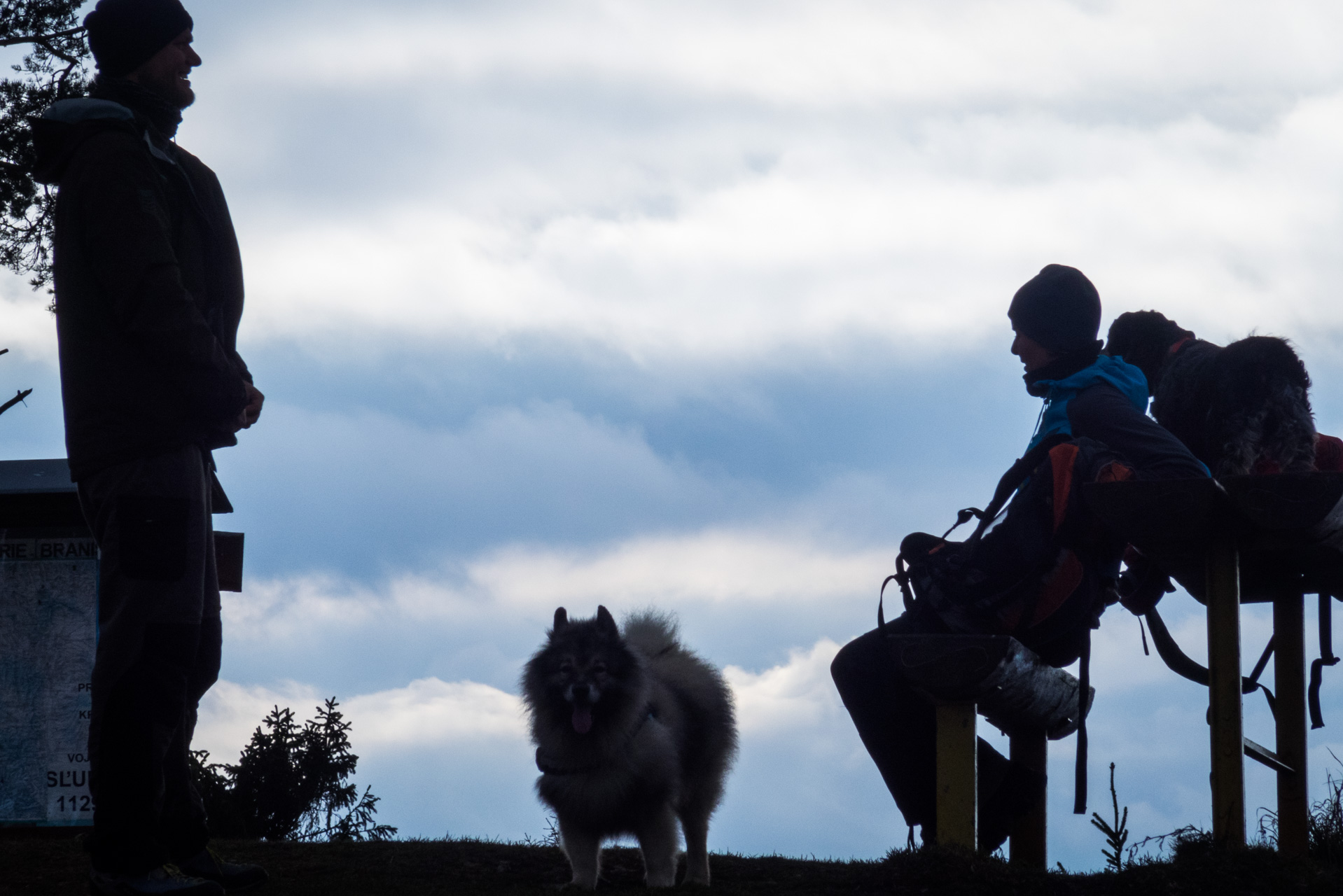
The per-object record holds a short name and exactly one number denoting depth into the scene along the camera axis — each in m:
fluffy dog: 10.64
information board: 15.28
